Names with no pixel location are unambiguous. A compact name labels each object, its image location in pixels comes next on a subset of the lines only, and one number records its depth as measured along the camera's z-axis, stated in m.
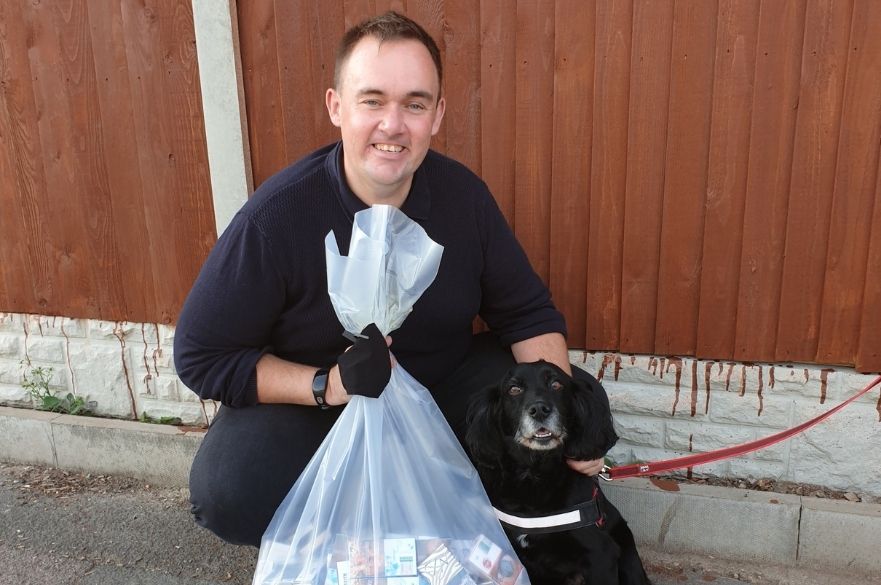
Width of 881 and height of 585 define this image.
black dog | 2.08
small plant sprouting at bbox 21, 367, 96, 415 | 3.58
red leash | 2.33
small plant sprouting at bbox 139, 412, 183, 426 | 3.50
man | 2.05
